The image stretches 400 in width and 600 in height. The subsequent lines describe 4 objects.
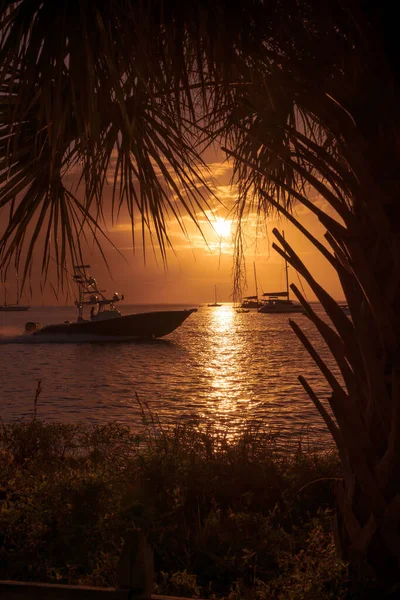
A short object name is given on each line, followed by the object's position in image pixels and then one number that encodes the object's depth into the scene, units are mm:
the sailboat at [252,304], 178500
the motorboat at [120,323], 55656
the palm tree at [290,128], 2350
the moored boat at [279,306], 146500
